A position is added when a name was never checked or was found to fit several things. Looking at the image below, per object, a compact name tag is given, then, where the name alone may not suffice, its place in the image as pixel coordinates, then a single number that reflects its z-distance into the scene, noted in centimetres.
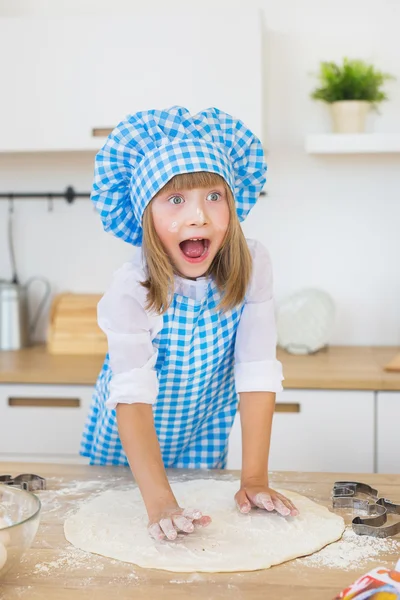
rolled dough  103
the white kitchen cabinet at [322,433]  223
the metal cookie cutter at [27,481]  131
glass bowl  92
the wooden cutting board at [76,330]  257
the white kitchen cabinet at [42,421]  234
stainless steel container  266
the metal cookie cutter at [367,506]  111
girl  127
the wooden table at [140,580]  94
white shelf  240
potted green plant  246
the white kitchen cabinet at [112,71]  236
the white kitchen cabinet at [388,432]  221
